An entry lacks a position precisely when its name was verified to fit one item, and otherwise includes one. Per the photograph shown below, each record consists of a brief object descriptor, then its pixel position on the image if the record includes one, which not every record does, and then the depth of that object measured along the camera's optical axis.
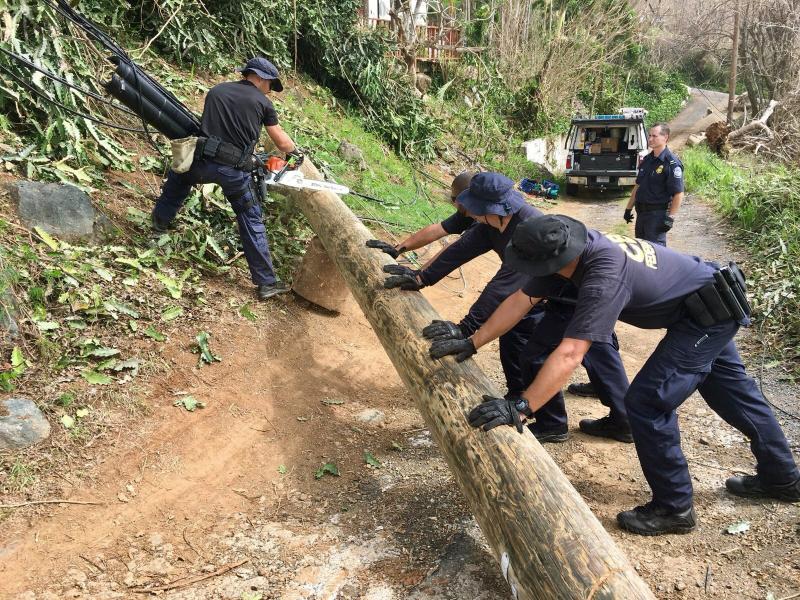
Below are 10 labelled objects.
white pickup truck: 12.80
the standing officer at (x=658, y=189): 6.45
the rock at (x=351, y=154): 8.77
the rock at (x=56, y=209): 4.38
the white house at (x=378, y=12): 13.68
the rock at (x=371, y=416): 4.21
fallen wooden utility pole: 1.96
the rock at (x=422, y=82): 13.91
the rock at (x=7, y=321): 3.54
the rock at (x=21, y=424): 3.08
